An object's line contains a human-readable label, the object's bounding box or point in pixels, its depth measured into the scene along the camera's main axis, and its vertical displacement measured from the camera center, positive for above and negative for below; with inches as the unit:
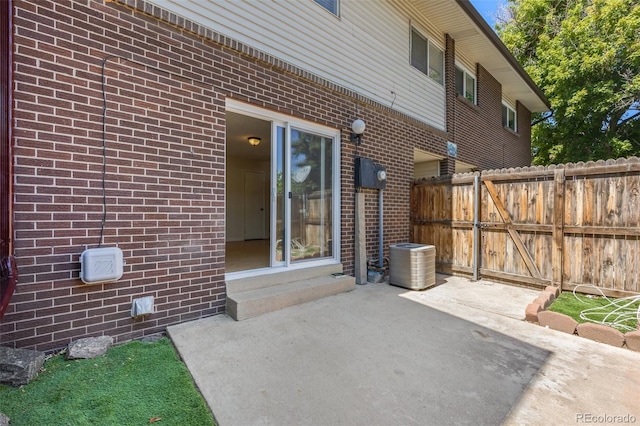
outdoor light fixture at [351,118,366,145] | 187.8 +52.0
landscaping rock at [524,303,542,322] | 128.2 -46.1
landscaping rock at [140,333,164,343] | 107.1 -48.7
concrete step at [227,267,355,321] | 125.0 -41.1
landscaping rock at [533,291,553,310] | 138.5 -45.3
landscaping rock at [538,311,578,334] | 117.5 -46.9
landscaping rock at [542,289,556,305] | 152.5 -46.4
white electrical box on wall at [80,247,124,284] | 94.8 -18.7
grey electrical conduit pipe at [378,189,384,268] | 209.3 -16.5
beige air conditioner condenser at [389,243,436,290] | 179.5 -36.2
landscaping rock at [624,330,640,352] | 103.3 -47.1
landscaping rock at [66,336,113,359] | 90.0 -44.4
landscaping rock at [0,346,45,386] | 76.0 -42.2
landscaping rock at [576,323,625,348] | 107.1 -47.4
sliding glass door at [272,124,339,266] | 161.2 +8.9
